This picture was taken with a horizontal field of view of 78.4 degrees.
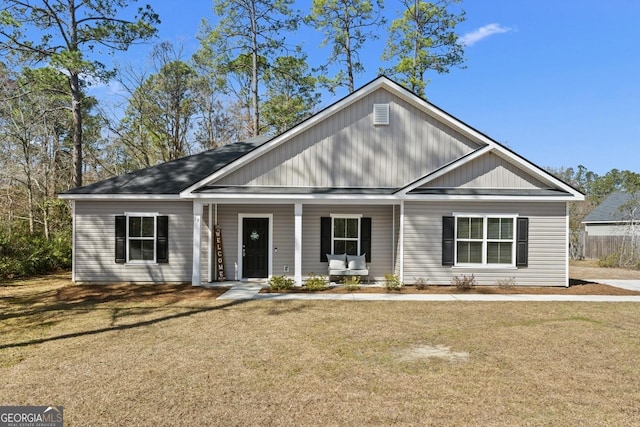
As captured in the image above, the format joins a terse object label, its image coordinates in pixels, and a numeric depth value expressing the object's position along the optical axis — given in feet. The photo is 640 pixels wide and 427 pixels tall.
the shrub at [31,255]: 46.37
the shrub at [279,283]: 38.47
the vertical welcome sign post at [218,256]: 42.80
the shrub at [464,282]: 39.06
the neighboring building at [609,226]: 67.77
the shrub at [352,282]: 38.70
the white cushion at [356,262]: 41.70
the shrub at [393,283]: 38.78
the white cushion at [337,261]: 41.55
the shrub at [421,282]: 39.31
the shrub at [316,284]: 38.45
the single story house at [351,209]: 39.50
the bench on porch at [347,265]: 41.42
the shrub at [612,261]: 64.85
